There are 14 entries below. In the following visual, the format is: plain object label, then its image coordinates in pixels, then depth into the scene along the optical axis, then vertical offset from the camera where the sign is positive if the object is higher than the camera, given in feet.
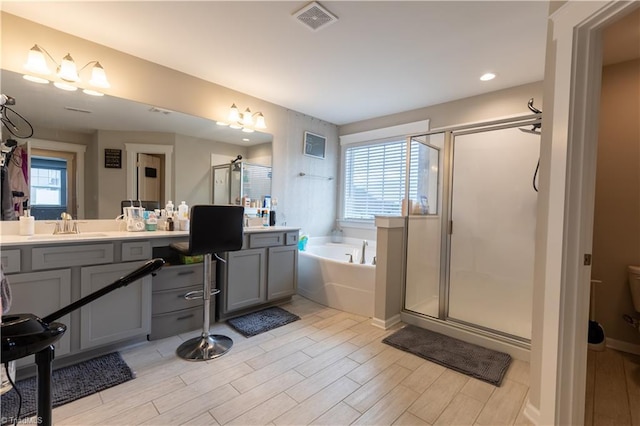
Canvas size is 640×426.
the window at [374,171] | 13.21 +1.94
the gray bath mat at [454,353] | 6.48 -3.62
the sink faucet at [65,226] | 7.32 -0.64
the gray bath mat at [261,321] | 8.49 -3.65
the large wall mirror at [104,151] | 7.16 +1.51
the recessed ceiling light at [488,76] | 9.05 +4.42
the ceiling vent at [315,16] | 6.17 +4.34
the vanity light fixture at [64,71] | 6.66 +3.21
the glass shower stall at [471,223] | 9.01 -0.34
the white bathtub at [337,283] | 9.68 -2.73
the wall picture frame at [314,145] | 13.50 +3.08
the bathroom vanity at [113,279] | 5.84 -2.02
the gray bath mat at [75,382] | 5.05 -3.67
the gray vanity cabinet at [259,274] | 8.98 -2.29
